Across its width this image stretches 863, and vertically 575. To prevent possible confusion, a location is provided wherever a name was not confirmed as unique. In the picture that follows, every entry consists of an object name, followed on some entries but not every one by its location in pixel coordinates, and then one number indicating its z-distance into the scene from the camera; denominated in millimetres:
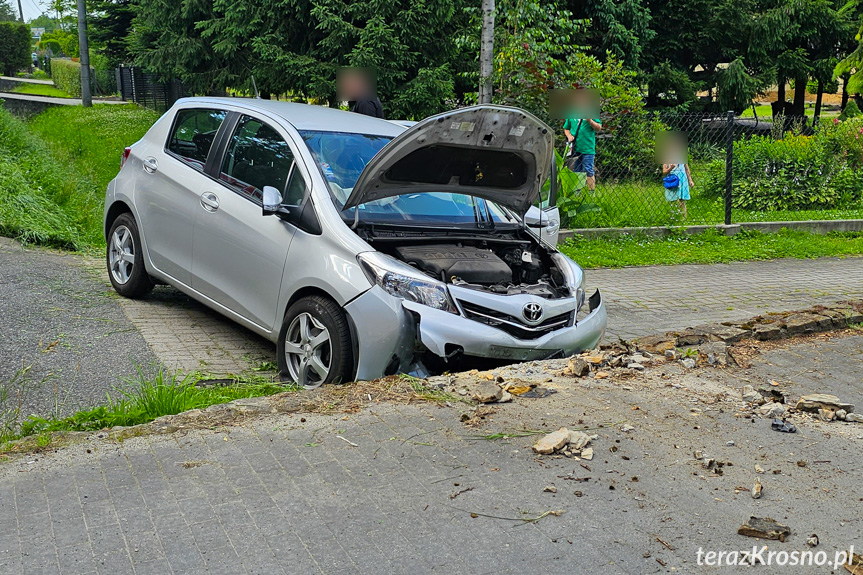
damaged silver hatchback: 5230
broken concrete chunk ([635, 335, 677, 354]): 6164
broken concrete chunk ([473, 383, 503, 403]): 4801
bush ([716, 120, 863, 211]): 15398
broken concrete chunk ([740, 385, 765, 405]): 4957
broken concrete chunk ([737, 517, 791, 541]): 3404
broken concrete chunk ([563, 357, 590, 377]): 5328
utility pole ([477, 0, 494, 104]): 10844
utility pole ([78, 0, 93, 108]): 30117
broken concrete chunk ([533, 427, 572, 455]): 4156
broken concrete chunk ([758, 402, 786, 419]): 4762
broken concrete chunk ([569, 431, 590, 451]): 4207
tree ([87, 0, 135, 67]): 33819
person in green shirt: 12859
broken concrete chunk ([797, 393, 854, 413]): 4828
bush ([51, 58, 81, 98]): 49519
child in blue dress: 12961
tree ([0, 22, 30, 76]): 72438
